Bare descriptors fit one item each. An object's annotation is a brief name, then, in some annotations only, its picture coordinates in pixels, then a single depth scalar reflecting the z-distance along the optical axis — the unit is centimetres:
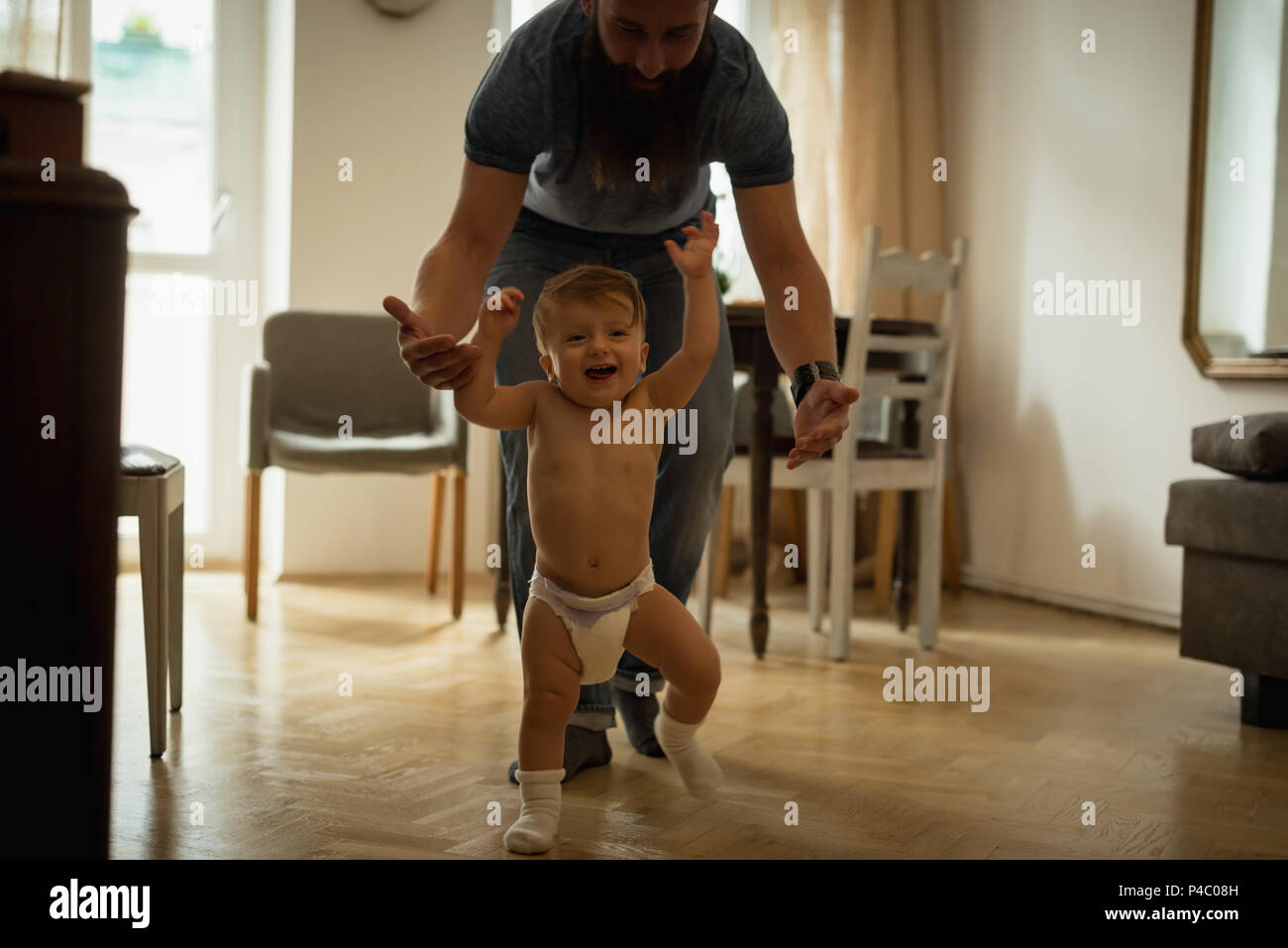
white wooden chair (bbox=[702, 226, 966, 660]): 286
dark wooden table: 283
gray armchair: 332
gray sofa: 220
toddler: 146
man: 150
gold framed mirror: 307
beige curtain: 419
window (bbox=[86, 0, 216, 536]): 403
